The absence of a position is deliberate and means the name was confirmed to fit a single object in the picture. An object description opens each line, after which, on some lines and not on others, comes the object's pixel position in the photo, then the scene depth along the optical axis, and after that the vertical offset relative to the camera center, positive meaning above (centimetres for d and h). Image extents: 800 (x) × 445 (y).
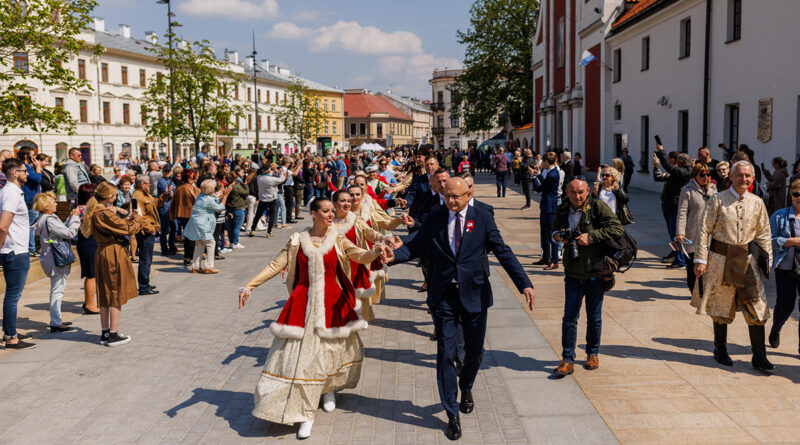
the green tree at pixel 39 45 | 1589 +290
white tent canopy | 6198 +178
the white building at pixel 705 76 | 1736 +270
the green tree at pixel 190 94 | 2798 +301
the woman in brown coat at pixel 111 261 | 794 -106
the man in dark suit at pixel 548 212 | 1218 -82
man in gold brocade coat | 648 -86
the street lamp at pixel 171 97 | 2653 +279
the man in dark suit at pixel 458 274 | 533 -83
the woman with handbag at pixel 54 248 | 855 -97
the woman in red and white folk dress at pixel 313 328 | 534 -127
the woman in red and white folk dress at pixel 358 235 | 679 -75
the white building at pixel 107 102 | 5212 +535
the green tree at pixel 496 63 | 5366 +800
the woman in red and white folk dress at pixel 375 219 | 813 -70
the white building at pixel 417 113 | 13350 +1055
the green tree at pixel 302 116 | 6419 +477
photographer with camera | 646 -88
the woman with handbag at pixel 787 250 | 652 -81
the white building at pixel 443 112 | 11750 +914
